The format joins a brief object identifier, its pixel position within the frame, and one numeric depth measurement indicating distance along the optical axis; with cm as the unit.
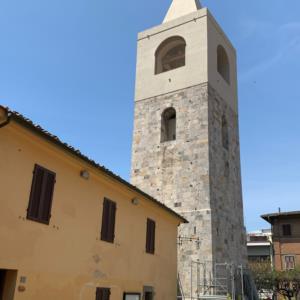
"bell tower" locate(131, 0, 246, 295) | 1961
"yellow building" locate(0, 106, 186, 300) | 802
